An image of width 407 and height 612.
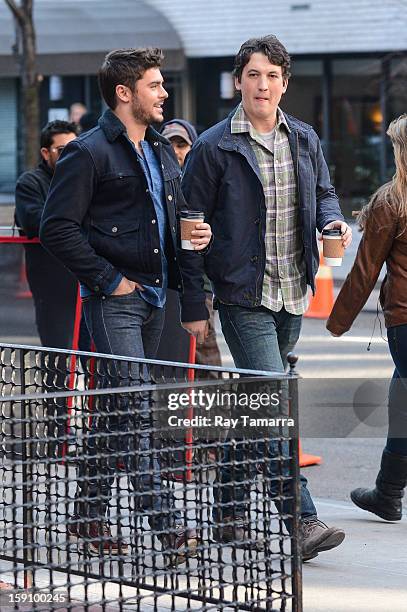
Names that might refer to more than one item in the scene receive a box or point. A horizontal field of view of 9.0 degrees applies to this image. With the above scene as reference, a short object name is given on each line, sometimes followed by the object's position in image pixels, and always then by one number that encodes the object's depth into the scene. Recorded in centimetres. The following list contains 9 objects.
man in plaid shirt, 1101
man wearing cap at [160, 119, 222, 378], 1548
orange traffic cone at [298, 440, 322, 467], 1554
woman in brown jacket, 1158
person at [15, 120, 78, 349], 1538
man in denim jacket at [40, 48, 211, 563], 1073
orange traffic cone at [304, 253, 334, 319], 3014
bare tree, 4021
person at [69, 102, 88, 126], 3121
